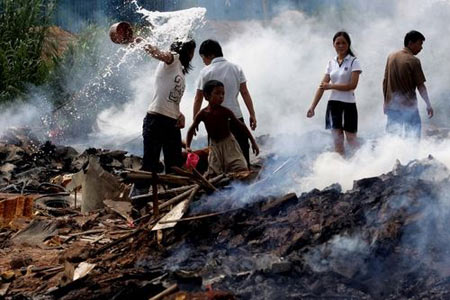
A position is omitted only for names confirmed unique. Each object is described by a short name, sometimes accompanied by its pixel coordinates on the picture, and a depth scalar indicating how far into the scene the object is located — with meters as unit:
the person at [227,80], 12.87
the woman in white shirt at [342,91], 13.42
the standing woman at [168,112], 11.96
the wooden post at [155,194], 10.59
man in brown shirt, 14.17
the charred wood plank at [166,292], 7.49
